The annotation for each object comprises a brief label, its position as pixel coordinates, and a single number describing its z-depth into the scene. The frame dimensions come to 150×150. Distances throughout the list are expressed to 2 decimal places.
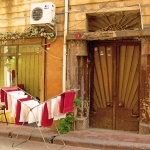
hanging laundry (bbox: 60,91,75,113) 6.22
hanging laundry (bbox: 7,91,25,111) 6.62
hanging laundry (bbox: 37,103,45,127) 6.36
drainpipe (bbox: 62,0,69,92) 7.95
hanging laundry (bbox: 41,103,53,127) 6.32
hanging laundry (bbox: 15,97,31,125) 6.44
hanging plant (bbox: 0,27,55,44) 8.27
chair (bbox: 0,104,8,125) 9.10
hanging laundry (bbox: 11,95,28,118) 6.52
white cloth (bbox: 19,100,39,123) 6.39
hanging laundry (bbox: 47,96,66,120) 6.30
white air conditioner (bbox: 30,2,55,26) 7.86
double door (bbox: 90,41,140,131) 7.75
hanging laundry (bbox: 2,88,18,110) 6.71
